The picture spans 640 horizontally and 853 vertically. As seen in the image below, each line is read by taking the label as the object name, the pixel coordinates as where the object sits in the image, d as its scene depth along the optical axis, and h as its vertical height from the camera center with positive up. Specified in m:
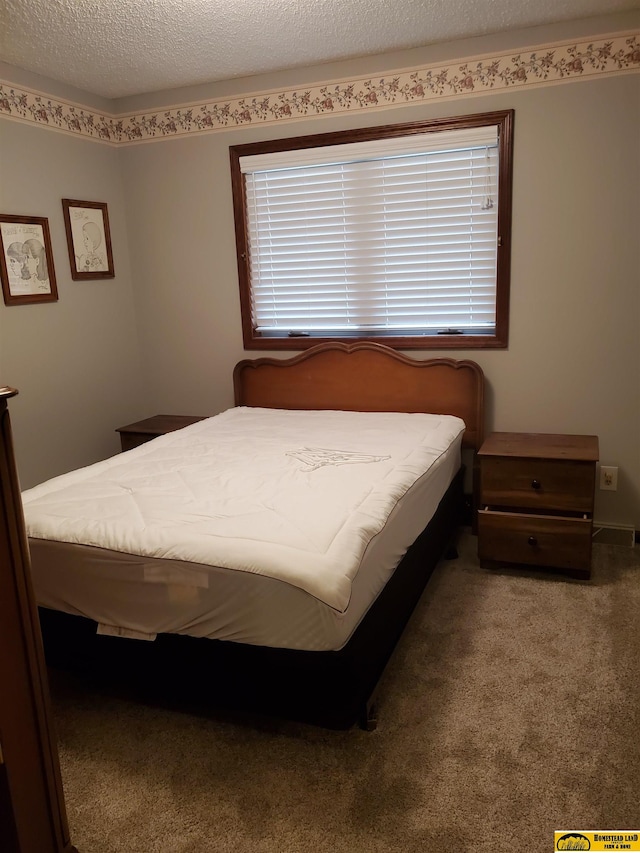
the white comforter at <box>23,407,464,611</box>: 1.75 -0.69
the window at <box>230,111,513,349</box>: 3.20 +0.26
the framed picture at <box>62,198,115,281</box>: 3.55 +0.33
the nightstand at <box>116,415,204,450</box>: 3.64 -0.76
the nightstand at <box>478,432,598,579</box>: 2.77 -0.99
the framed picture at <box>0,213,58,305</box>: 3.16 +0.19
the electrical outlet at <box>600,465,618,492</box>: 3.16 -0.98
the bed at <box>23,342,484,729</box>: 1.70 -0.78
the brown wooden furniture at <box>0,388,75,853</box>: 1.29 -0.83
